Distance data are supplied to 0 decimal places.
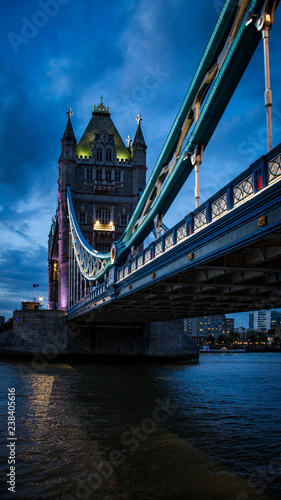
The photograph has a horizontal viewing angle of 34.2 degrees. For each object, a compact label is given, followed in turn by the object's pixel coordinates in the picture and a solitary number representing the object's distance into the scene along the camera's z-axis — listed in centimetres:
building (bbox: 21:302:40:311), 7466
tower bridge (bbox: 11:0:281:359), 952
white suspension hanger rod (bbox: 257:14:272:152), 873
